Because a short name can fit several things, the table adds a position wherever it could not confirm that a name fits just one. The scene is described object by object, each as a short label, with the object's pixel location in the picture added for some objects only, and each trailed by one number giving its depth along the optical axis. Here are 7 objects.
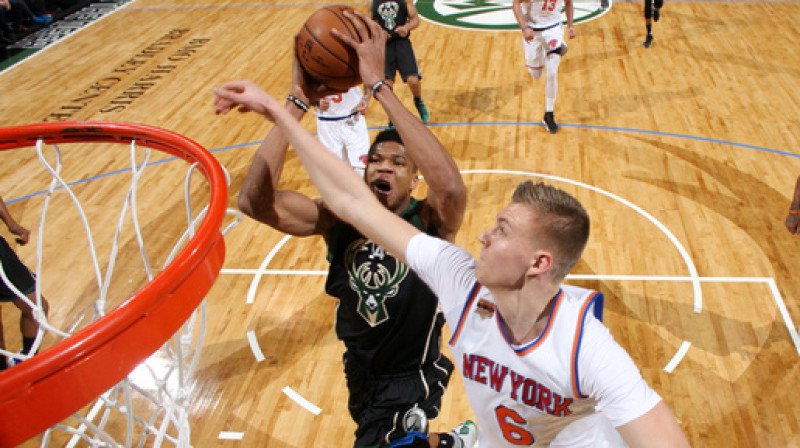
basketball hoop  1.75
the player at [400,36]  7.42
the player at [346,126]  5.77
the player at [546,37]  7.45
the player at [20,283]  4.30
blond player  1.86
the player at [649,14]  9.52
